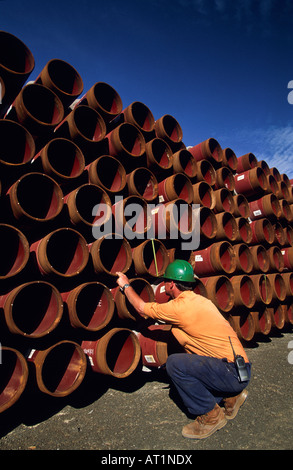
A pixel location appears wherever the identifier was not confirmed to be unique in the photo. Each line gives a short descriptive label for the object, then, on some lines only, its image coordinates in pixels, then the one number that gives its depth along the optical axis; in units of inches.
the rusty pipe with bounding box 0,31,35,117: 125.5
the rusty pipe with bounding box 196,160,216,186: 198.6
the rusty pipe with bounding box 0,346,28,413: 86.9
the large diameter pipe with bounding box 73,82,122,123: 157.1
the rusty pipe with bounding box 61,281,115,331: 105.7
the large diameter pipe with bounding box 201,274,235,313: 151.9
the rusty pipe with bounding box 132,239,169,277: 130.5
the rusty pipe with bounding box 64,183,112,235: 119.1
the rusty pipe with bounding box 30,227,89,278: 103.4
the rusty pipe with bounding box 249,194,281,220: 225.9
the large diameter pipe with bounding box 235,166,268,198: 227.6
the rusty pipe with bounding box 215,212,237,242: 179.2
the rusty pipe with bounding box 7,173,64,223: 102.6
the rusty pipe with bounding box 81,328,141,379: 107.0
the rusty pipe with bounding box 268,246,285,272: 210.1
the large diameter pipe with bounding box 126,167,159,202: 152.8
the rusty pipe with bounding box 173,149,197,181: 180.2
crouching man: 89.5
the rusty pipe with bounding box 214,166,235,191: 209.8
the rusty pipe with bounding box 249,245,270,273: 195.6
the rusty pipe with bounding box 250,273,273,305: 178.4
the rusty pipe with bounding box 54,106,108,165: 138.6
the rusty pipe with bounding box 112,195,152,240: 130.9
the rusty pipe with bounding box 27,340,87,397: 97.3
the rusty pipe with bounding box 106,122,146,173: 150.6
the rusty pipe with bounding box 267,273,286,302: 202.2
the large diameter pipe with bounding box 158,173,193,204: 159.9
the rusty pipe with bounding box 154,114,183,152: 187.3
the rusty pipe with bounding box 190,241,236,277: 163.6
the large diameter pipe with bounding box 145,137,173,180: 166.6
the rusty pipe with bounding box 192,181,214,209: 177.2
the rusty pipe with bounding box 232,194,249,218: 216.9
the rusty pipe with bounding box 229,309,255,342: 165.3
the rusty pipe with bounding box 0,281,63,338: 90.6
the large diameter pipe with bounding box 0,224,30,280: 97.3
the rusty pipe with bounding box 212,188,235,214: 191.8
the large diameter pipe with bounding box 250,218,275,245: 211.9
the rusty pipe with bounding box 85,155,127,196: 133.2
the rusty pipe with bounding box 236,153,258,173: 248.2
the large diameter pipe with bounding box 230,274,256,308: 166.2
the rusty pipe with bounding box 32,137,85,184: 119.8
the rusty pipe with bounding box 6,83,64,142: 121.3
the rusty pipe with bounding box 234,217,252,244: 200.2
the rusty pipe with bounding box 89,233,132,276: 117.2
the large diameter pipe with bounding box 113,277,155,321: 119.3
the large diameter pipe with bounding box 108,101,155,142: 173.1
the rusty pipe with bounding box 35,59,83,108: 140.8
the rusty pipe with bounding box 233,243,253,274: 182.0
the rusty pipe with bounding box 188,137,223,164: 209.2
